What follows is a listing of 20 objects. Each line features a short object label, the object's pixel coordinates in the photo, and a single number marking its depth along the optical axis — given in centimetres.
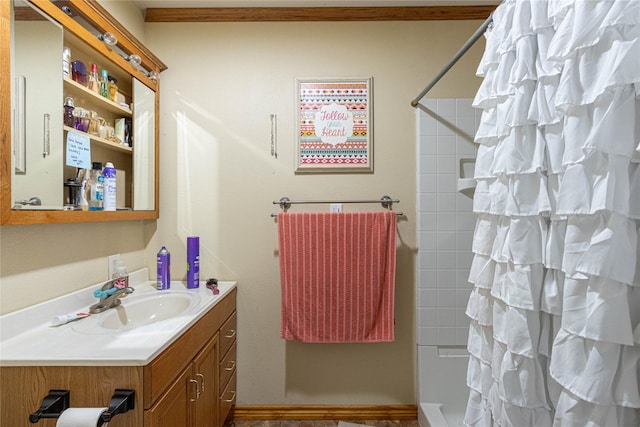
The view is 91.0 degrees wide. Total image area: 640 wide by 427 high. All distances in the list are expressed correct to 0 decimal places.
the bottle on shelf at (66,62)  124
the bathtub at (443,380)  184
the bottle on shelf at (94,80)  140
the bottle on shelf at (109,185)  143
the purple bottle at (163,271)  172
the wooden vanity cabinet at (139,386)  92
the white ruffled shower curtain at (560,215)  61
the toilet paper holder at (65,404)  84
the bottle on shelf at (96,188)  137
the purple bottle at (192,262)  177
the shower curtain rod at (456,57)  107
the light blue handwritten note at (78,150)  125
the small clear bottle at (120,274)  157
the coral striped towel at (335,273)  179
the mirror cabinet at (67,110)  104
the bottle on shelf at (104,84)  147
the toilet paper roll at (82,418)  82
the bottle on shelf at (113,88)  153
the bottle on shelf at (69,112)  125
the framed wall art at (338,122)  190
